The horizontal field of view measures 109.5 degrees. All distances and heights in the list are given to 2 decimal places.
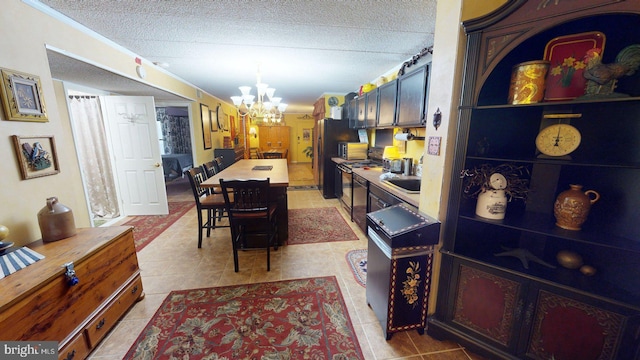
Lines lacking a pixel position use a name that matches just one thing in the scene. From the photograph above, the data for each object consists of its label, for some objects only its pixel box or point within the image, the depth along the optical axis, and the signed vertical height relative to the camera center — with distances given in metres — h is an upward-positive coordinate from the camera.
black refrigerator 4.87 +0.01
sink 2.28 -0.45
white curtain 3.51 -0.25
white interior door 3.59 -0.21
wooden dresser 1.11 -0.88
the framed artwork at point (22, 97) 1.49 +0.29
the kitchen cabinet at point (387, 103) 2.98 +0.53
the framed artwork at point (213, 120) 5.93 +0.54
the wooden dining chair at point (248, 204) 2.17 -0.65
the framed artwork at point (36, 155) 1.56 -0.11
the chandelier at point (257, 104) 3.22 +0.56
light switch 1.50 -0.03
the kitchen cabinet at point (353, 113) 4.45 +0.58
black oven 3.77 -0.79
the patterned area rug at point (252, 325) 1.50 -1.37
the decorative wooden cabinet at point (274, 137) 10.37 +0.19
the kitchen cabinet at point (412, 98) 2.33 +0.49
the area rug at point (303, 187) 5.93 -1.20
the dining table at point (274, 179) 2.67 -0.48
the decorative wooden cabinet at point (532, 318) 1.10 -0.96
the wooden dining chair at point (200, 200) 2.70 -0.75
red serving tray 1.15 +0.41
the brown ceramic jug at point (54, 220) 1.55 -0.55
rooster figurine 1.02 +0.33
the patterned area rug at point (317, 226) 3.12 -1.30
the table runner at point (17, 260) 1.24 -0.69
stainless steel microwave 4.40 -0.18
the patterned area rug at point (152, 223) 3.05 -1.30
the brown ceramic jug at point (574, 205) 1.19 -0.33
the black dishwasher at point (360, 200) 3.11 -0.86
